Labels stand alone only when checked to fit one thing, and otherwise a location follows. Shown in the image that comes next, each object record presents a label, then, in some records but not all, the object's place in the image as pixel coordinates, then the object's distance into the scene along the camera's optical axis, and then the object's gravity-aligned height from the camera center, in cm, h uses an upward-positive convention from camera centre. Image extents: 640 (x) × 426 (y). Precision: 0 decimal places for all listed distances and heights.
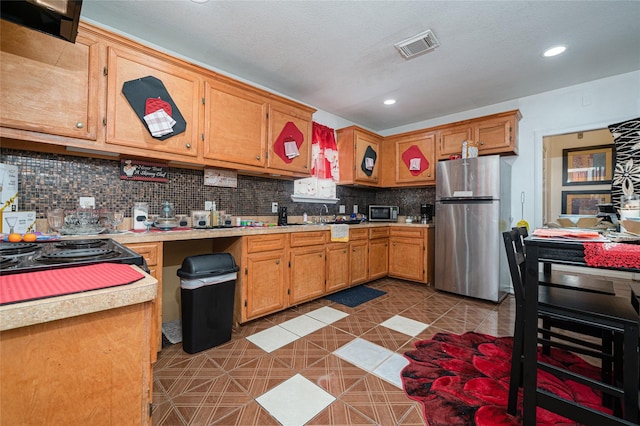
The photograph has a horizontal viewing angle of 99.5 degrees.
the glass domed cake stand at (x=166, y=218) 236 -6
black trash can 204 -69
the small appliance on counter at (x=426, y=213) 416 +3
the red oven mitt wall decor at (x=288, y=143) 301 +80
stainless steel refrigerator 326 -12
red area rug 144 -105
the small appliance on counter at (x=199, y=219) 262 -7
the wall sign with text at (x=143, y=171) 229 +36
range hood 95 +73
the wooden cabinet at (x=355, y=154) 409 +94
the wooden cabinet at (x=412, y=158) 408 +90
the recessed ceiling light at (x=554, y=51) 250 +156
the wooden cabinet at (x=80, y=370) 53 -35
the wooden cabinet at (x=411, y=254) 386 -57
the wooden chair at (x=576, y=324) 117 -49
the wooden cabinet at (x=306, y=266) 286 -58
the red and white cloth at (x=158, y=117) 213 +75
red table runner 100 -14
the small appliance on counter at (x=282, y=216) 335 -4
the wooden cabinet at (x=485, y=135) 342 +110
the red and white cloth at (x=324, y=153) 388 +89
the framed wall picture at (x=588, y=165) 420 +85
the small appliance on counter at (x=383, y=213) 443 +2
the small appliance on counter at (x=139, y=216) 226 -4
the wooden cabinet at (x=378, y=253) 389 -57
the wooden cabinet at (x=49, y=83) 162 +81
